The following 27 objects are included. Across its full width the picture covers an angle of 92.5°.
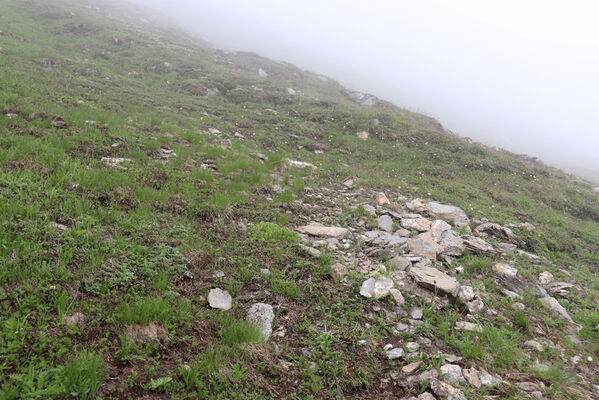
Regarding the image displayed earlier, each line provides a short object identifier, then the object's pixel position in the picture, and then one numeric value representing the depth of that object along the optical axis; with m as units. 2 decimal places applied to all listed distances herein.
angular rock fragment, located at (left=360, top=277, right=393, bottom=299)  5.68
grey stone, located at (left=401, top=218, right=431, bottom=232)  9.31
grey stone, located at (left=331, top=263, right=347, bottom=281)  6.09
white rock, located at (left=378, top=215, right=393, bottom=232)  9.05
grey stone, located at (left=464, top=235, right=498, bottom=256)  8.51
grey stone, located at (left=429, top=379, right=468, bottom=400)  3.82
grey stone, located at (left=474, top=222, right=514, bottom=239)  10.25
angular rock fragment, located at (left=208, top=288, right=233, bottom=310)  4.90
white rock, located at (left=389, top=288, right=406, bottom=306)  5.63
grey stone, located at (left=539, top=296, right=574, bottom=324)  6.18
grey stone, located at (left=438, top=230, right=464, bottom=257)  8.13
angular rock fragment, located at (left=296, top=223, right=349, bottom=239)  7.93
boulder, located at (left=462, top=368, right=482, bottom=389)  4.07
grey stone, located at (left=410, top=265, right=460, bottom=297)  6.02
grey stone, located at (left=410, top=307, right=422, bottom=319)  5.38
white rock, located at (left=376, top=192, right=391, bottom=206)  11.01
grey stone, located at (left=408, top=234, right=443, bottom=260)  7.57
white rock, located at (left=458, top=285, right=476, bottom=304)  5.96
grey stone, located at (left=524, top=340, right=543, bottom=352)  5.07
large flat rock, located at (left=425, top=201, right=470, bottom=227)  10.66
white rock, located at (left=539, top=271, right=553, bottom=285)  7.67
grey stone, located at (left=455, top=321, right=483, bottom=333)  5.16
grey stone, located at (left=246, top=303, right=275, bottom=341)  4.64
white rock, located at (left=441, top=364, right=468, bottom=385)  4.07
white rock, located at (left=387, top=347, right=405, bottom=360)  4.49
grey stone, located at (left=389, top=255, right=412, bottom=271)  6.66
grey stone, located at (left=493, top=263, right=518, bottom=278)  7.58
